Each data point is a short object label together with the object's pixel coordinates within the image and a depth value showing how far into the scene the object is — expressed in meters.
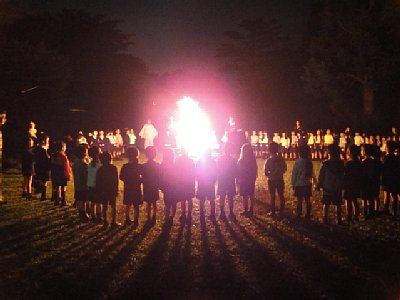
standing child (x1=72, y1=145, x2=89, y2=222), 12.27
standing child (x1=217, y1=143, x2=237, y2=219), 12.24
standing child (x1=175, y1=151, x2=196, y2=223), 11.85
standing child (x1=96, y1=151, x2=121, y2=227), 11.55
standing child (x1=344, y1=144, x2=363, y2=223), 11.57
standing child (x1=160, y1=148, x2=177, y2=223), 11.83
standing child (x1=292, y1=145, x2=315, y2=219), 11.76
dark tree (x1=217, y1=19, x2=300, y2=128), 52.53
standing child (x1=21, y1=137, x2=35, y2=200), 14.96
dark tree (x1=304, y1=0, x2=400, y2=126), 39.03
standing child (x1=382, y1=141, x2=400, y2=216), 12.27
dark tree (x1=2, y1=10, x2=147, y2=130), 46.91
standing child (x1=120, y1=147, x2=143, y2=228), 11.45
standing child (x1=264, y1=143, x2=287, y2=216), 12.19
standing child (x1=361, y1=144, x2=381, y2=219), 11.82
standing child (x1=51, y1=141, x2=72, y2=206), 13.78
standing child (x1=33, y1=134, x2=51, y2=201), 14.97
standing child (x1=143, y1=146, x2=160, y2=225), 11.63
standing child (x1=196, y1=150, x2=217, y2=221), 12.11
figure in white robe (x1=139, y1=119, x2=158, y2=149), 28.03
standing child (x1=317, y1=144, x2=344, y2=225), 11.41
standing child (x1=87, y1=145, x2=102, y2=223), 12.02
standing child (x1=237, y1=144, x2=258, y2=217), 12.36
